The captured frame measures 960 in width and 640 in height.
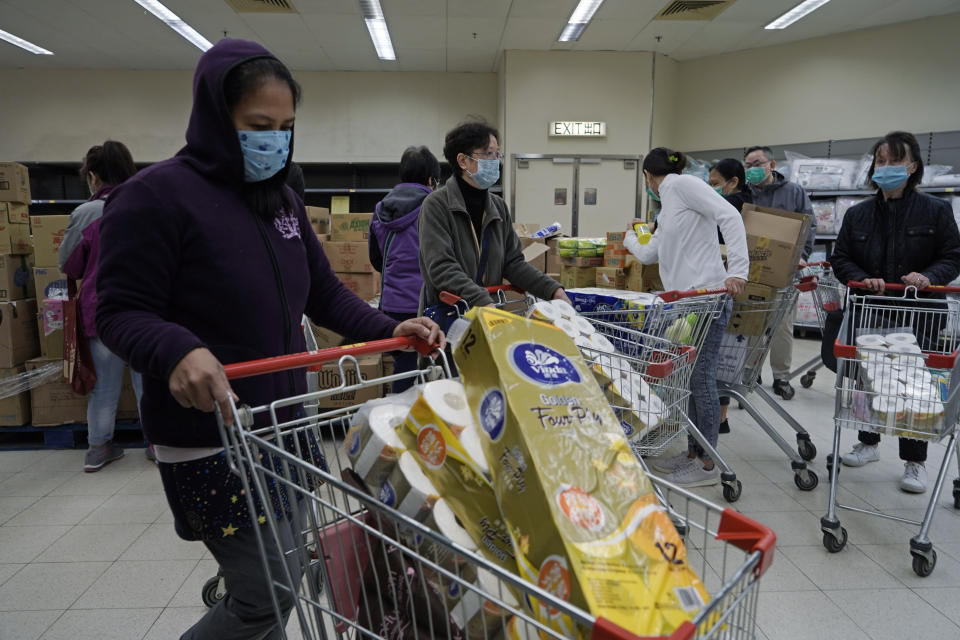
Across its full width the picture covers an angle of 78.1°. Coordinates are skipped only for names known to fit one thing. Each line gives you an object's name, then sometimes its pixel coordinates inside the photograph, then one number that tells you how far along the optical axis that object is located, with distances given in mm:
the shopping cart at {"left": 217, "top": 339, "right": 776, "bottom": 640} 765
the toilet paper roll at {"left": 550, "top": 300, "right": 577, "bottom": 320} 2094
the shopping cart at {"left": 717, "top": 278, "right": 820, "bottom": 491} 3127
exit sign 8586
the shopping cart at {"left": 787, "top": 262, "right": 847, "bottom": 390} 3732
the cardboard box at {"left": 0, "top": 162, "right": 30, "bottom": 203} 3621
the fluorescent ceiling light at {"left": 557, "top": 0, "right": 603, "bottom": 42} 6867
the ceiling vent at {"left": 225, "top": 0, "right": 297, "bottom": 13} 6641
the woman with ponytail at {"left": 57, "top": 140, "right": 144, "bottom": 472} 3088
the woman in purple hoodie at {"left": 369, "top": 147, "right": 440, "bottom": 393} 3117
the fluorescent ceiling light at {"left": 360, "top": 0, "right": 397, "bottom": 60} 6816
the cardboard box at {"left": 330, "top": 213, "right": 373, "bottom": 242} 4703
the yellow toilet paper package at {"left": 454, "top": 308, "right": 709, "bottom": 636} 733
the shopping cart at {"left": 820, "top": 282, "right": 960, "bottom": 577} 2312
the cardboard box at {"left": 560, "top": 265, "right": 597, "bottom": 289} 4141
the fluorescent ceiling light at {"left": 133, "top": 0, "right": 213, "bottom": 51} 6759
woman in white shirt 2877
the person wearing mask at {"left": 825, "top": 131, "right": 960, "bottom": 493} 3012
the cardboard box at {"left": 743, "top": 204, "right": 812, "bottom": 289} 3148
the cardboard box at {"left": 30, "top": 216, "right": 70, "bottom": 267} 3672
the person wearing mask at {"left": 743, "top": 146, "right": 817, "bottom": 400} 4578
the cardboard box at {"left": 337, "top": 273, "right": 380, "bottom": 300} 4348
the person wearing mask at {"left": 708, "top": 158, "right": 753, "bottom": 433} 4211
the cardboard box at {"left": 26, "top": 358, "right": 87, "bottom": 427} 3654
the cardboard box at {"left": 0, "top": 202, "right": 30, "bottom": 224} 3646
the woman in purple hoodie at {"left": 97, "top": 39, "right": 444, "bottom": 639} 1063
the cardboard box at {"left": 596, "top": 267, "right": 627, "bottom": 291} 3920
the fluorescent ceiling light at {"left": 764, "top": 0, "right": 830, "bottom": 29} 6900
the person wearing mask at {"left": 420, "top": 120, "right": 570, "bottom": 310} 2443
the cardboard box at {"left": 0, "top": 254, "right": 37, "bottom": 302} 3588
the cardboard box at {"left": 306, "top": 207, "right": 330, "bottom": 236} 4824
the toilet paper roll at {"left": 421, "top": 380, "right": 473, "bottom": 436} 961
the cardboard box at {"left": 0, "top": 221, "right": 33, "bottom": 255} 3645
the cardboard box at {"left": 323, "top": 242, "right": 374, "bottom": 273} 4238
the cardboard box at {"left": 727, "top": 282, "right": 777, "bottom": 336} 3203
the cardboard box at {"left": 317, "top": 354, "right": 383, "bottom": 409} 3789
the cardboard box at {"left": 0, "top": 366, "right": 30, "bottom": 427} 3637
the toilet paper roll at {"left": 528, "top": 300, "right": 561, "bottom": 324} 2006
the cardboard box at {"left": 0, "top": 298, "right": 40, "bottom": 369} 3582
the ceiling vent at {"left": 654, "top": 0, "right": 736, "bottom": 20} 6742
